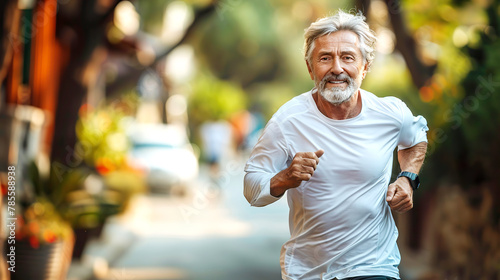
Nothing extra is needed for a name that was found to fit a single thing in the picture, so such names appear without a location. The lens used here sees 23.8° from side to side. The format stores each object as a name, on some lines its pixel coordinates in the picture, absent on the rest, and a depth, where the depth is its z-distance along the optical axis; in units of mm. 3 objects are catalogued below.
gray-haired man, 4844
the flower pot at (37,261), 10711
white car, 31846
